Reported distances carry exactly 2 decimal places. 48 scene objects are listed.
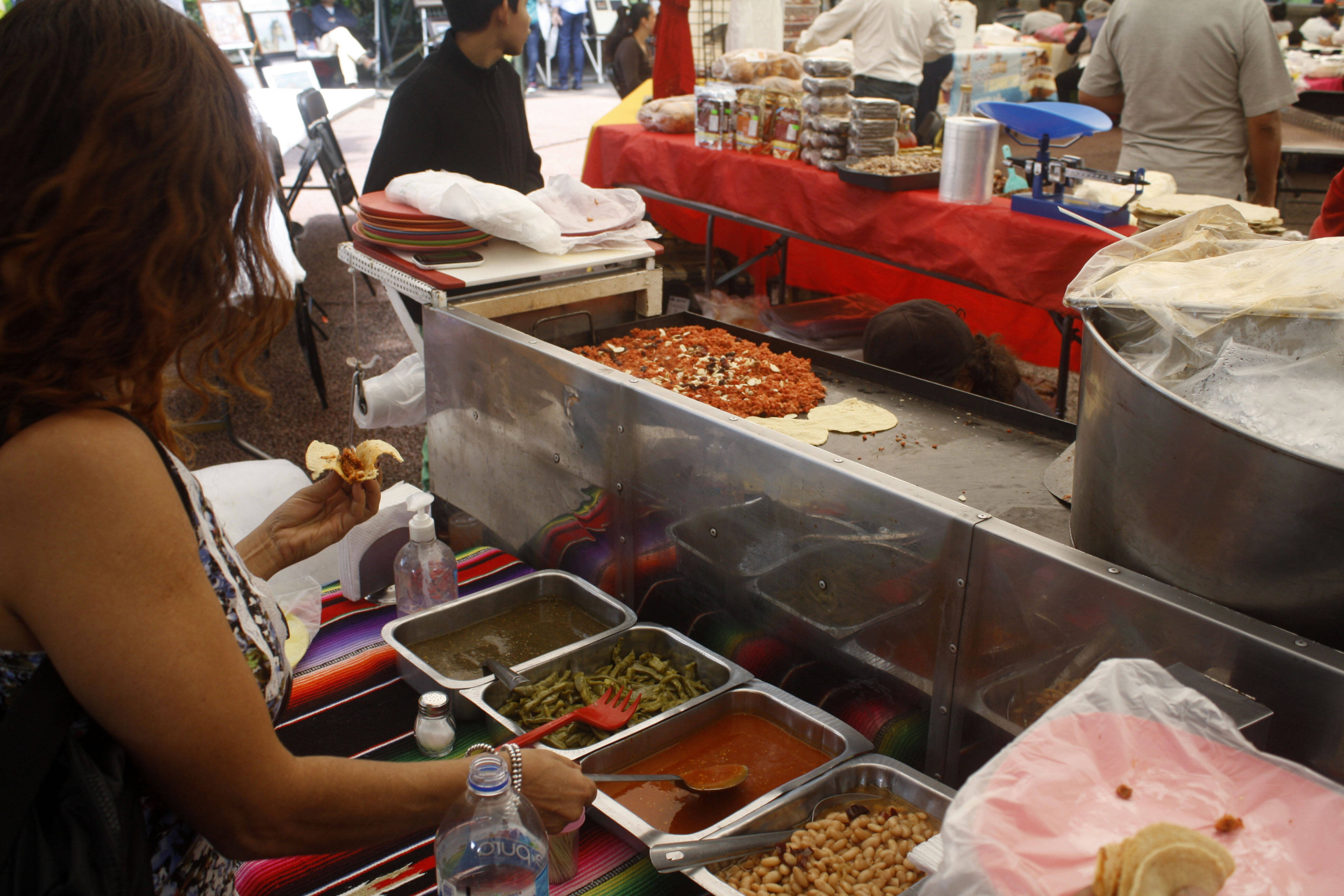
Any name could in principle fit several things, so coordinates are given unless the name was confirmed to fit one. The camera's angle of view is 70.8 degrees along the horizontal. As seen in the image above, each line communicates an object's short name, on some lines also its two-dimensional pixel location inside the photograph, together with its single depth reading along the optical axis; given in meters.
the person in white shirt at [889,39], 5.77
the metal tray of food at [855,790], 1.25
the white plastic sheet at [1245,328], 0.99
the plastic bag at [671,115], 4.86
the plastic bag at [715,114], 4.36
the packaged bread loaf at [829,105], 3.91
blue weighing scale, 2.95
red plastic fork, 1.41
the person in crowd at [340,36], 8.53
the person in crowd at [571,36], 14.98
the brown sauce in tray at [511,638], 1.72
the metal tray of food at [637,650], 1.47
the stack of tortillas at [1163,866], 0.66
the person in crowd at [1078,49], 9.80
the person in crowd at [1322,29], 9.19
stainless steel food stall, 1.07
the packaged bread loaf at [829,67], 3.81
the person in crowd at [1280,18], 9.32
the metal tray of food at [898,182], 3.55
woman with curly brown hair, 0.73
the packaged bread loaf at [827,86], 3.85
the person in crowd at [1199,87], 3.41
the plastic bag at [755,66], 4.79
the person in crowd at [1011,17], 12.77
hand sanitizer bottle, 1.77
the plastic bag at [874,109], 3.71
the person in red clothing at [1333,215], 2.43
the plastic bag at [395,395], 2.54
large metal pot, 0.89
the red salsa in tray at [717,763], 1.32
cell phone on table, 2.27
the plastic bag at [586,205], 2.48
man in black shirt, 3.06
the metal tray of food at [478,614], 1.57
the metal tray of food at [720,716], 1.25
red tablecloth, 3.20
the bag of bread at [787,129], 4.18
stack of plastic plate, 2.28
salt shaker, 1.44
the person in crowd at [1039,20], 10.76
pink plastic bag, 0.70
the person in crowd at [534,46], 15.27
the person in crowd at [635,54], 8.12
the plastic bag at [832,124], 3.87
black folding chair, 4.89
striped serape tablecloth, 1.22
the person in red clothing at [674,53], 5.49
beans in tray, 1.15
